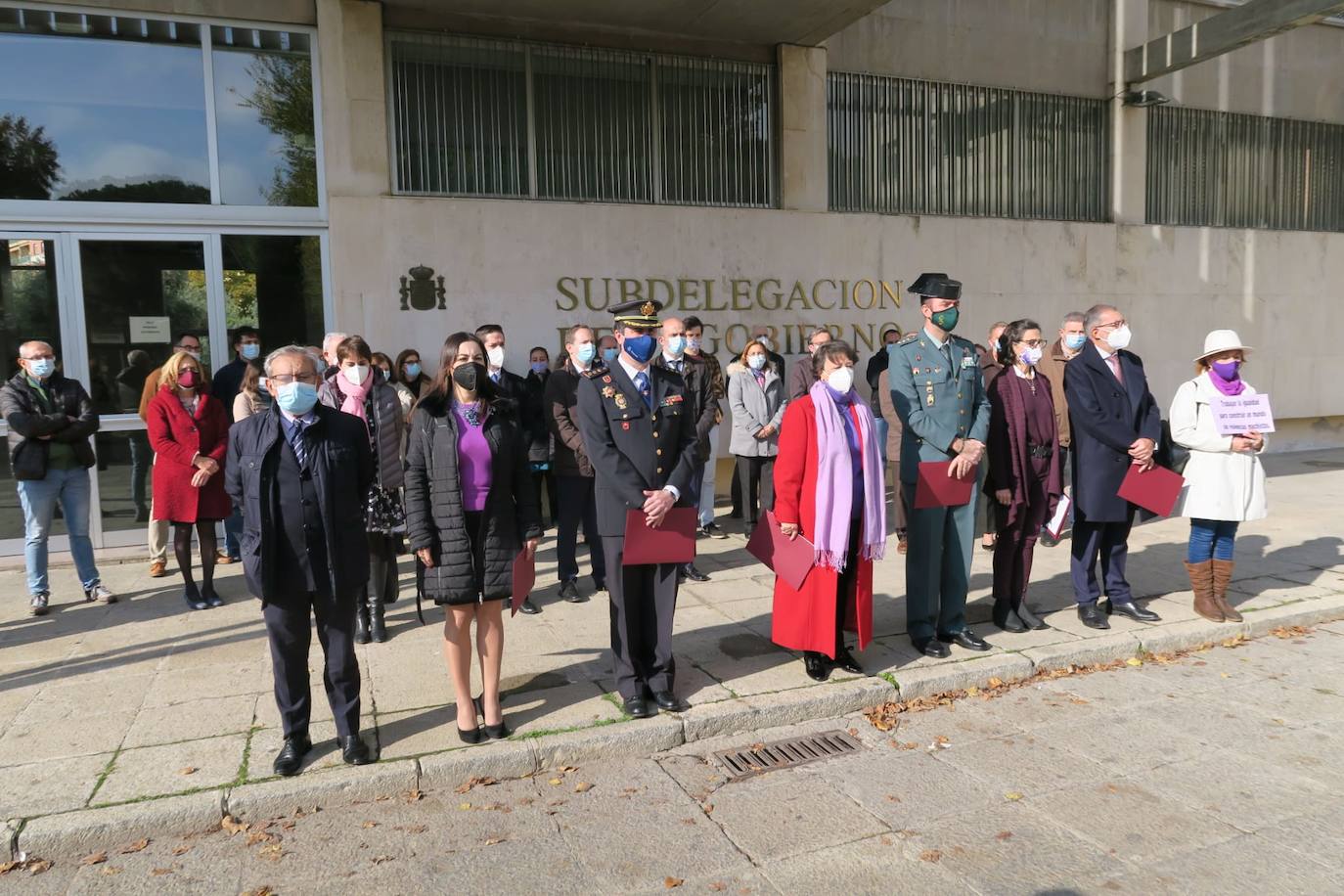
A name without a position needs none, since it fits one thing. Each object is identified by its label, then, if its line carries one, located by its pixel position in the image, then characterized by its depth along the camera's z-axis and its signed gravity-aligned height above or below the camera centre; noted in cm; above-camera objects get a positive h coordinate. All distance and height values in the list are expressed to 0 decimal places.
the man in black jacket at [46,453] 670 -45
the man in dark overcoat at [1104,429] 610 -45
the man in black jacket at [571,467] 695 -68
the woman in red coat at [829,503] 505 -73
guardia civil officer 551 -43
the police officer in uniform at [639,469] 475 -48
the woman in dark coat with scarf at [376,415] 586 -21
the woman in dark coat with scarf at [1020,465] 594 -64
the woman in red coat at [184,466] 704 -59
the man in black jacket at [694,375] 629 +0
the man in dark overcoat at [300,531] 412 -66
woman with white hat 617 -78
